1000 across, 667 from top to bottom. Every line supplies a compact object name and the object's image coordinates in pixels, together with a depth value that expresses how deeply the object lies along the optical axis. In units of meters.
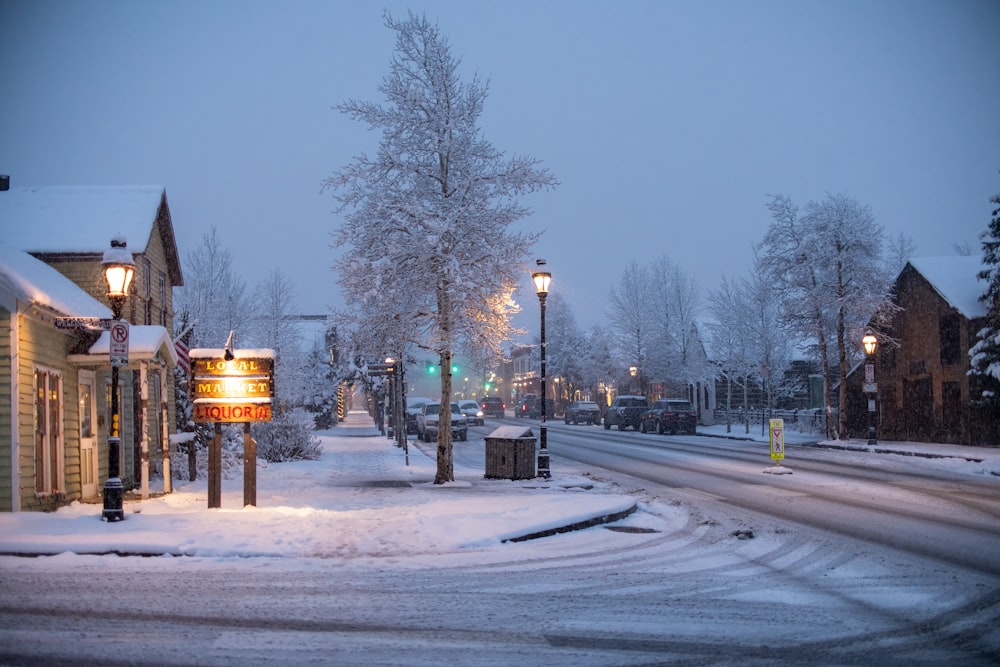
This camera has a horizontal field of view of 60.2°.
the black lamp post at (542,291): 19.15
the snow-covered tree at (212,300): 40.80
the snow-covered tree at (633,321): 59.28
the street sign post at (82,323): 13.49
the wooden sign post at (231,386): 14.20
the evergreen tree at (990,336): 27.04
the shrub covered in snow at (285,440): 26.25
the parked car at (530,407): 69.94
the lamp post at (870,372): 30.94
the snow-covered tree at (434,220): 17.98
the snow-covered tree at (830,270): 35.00
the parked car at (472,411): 52.28
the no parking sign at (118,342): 12.53
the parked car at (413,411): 46.28
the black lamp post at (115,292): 12.30
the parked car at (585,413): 58.34
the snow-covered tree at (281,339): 45.47
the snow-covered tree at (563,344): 77.06
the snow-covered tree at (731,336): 46.19
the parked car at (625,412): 49.34
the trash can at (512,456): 19.69
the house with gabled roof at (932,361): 30.11
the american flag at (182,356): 19.73
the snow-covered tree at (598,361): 73.75
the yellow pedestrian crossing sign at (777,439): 20.35
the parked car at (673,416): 43.53
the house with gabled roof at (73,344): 13.12
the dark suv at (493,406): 71.88
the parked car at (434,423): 38.81
